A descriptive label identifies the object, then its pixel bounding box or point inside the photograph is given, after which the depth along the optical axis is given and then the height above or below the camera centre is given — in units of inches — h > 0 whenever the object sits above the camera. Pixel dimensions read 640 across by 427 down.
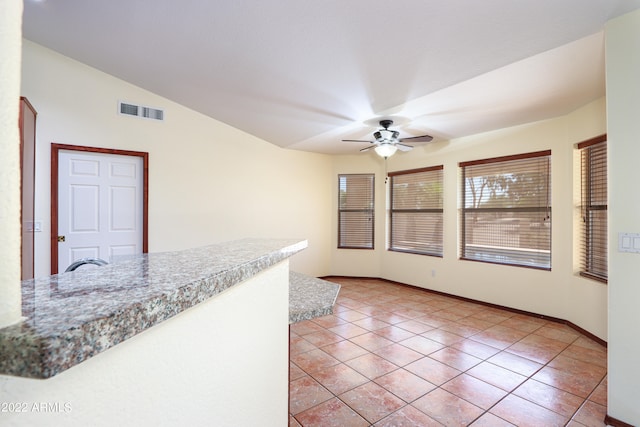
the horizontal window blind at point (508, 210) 157.2 +2.1
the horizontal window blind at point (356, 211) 239.8 +2.2
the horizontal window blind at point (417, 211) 203.9 +2.0
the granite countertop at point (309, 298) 52.2 -15.8
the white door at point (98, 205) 132.6 +3.5
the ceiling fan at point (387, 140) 155.8 +37.2
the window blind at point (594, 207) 125.5 +3.0
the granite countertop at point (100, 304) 12.6 -5.0
